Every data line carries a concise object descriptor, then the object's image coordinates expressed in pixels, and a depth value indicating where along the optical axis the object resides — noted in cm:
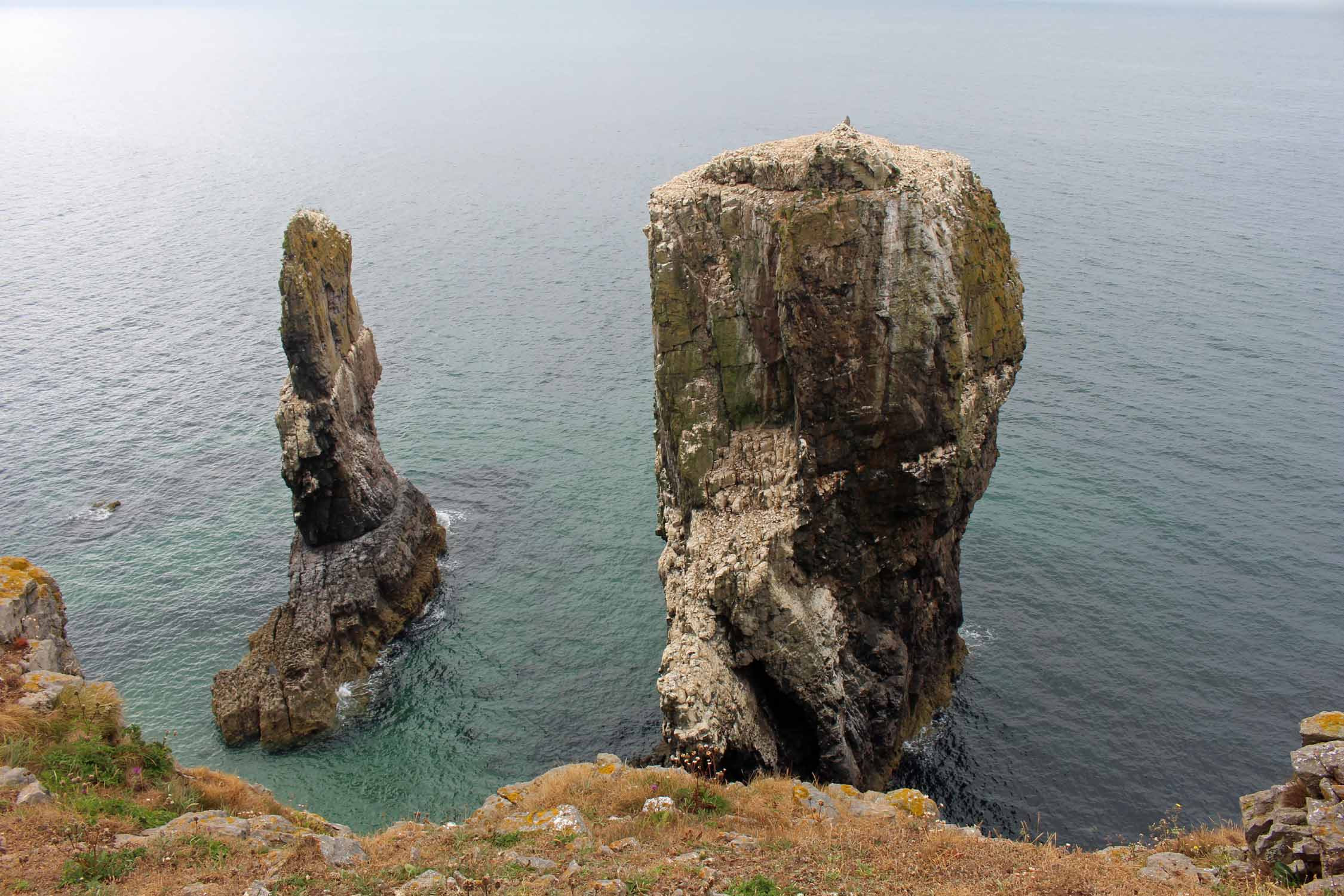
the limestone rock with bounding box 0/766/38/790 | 2092
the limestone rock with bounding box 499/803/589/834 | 2381
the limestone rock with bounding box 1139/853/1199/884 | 2152
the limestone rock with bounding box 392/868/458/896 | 1941
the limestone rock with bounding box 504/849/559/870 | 2122
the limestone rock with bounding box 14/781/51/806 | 2034
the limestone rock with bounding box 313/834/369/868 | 2100
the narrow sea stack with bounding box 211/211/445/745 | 4319
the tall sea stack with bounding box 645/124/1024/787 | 3350
